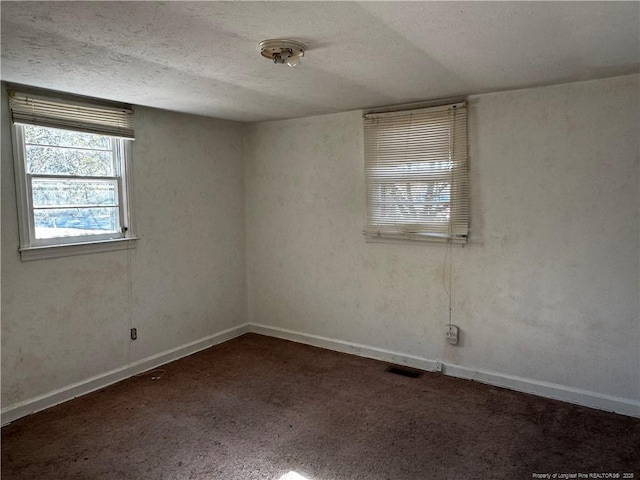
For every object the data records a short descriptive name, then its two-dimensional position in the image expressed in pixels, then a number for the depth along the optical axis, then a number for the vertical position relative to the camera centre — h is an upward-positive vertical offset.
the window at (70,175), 2.94 +0.31
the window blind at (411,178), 3.38 +0.26
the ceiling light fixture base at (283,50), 2.02 +0.79
